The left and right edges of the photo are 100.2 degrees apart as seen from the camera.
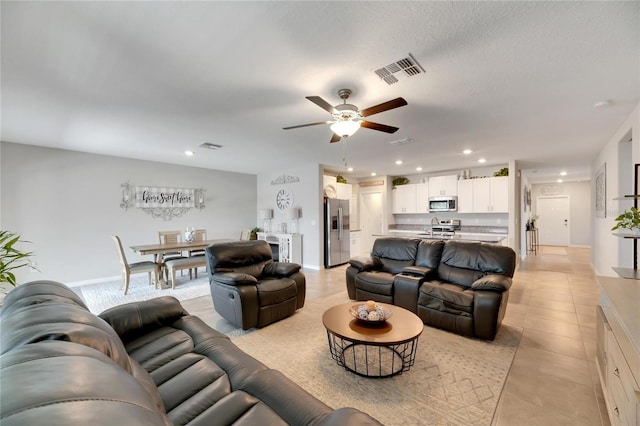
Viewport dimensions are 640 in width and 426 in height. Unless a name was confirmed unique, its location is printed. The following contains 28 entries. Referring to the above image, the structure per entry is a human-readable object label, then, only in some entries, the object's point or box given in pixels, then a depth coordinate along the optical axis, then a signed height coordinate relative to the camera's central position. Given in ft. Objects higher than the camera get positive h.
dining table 15.48 -2.11
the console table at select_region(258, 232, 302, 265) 21.89 -2.93
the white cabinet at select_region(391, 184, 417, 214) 25.76 +1.20
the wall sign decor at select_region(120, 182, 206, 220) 19.21 +1.06
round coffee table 6.88 -3.24
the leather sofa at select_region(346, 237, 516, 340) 9.44 -2.99
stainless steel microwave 23.11 +0.60
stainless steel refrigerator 22.04 -1.74
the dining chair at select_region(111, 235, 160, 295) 15.25 -3.19
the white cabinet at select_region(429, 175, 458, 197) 23.34 +2.24
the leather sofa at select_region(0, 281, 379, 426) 2.06 -2.11
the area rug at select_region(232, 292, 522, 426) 6.15 -4.57
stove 22.95 -1.30
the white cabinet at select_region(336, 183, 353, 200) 24.82 +1.98
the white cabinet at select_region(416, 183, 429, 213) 24.84 +1.24
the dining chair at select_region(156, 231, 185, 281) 18.75 -1.67
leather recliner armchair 10.23 -2.98
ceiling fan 7.67 +3.03
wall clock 23.67 +1.20
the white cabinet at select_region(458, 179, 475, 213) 22.54 +1.25
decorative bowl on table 7.50 -2.95
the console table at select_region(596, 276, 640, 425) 4.03 -2.57
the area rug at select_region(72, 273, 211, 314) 13.85 -4.55
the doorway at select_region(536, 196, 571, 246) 32.94 -1.29
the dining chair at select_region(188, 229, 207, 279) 19.08 -1.79
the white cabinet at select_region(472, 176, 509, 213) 20.97 +1.27
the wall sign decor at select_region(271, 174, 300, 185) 23.06 +2.90
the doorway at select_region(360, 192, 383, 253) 29.25 -0.55
